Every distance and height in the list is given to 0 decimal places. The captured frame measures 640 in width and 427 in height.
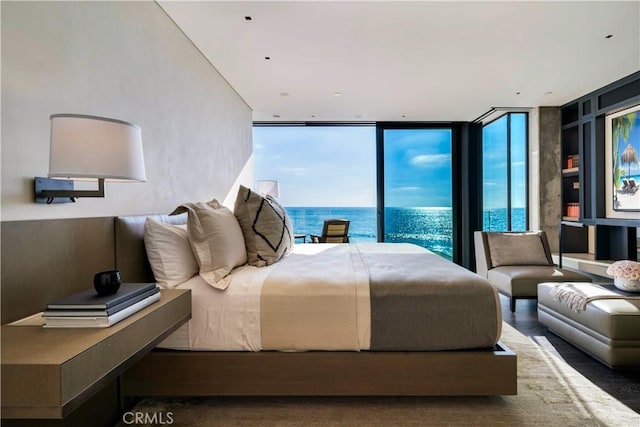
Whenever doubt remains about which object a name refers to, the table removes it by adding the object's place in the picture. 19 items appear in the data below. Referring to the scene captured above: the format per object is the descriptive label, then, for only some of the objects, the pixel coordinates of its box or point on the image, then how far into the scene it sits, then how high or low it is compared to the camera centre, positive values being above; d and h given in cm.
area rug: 180 -110
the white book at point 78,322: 121 -38
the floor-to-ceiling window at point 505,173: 550 +60
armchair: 345 -63
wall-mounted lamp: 129 +25
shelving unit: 429 +40
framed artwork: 415 +56
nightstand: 95 -45
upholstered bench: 223 -79
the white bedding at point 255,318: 188 -58
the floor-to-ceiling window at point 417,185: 612 +47
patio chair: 537 -32
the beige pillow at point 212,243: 199 -19
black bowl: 138 -28
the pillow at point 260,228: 244 -12
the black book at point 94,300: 122 -32
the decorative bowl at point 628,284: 260 -58
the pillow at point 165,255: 198 -25
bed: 186 -73
